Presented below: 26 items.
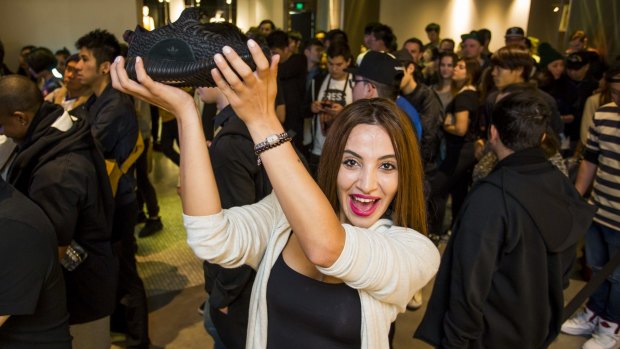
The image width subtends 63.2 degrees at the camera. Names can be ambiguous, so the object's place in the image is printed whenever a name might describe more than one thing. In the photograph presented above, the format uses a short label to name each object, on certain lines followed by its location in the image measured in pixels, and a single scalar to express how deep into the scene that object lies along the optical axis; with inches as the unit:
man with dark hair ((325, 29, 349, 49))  227.0
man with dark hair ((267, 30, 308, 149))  192.1
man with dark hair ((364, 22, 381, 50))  194.2
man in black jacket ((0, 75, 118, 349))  77.5
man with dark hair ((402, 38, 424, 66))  253.4
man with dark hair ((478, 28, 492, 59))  268.9
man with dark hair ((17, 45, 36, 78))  253.6
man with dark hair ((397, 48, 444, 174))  132.4
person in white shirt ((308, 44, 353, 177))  161.2
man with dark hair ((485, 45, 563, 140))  145.6
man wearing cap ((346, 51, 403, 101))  112.4
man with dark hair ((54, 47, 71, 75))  247.4
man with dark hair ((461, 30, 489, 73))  230.4
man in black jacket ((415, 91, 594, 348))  78.1
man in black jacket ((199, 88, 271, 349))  74.0
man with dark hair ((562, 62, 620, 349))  111.6
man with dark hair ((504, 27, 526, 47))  224.2
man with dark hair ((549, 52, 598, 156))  187.5
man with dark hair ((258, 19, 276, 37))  303.6
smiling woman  35.5
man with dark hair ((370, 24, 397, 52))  189.0
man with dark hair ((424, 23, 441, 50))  346.0
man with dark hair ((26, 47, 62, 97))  211.8
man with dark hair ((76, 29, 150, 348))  109.3
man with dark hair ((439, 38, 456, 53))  300.8
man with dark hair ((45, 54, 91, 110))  131.3
